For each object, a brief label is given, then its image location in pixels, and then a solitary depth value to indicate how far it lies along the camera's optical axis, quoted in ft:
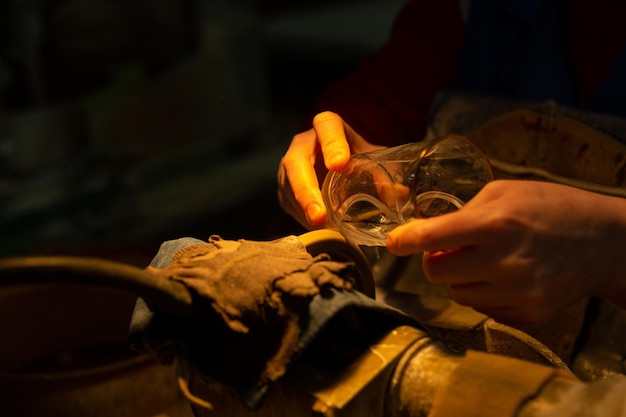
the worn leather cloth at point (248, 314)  2.59
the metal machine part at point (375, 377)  2.48
